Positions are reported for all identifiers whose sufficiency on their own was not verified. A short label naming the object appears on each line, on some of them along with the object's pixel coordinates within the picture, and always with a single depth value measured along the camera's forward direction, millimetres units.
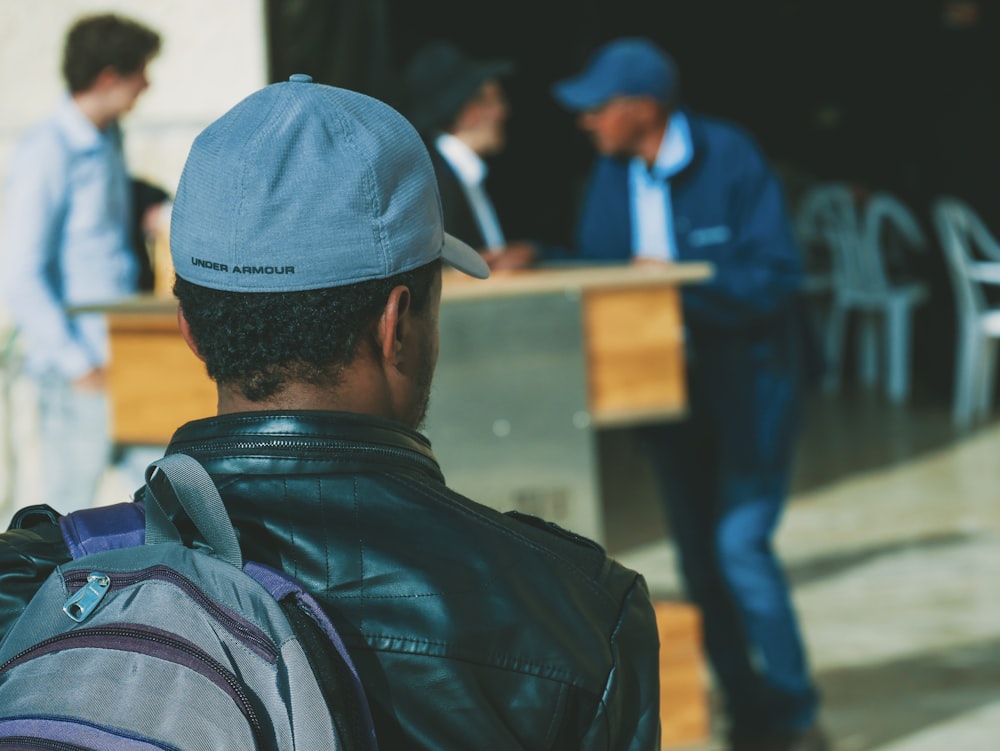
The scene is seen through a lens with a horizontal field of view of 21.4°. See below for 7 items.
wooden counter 6085
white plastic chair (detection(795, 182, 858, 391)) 18300
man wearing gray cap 2062
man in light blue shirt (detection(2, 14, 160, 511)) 6850
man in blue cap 6949
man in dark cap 7348
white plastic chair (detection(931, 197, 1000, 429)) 15848
